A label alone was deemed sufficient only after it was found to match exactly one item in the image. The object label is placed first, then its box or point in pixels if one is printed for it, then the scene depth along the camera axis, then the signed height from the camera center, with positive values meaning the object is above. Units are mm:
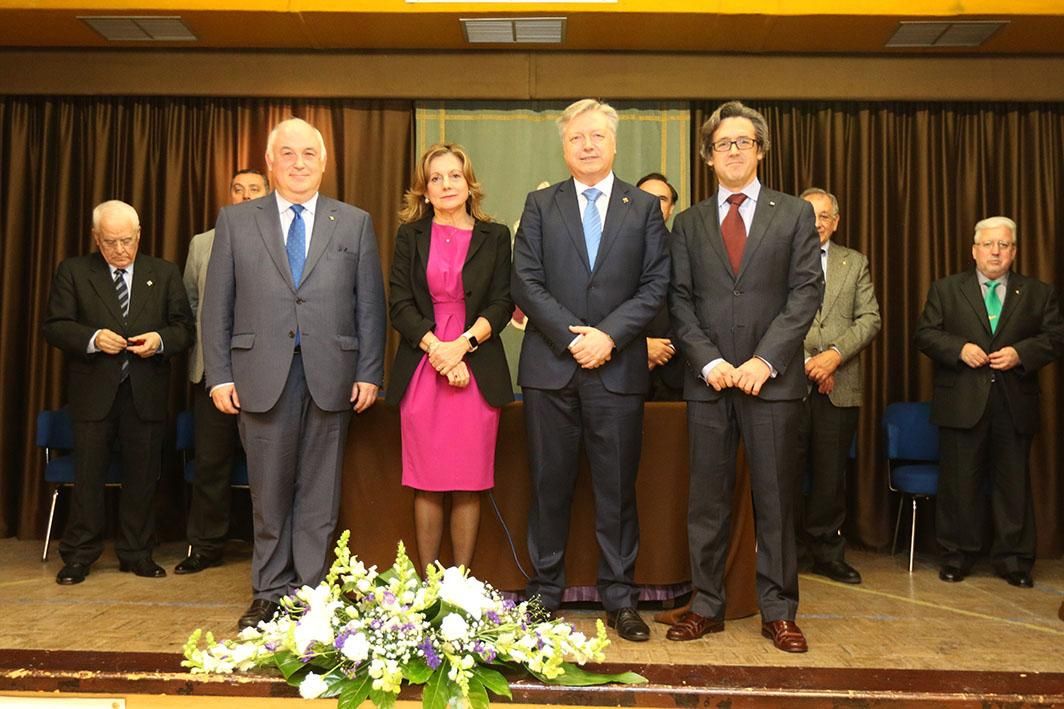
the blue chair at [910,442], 5332 -203
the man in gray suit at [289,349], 3559 +169
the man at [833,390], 4969 +67
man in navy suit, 3559 +204
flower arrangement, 1443 -371
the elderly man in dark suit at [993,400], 4934 +25
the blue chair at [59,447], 5078 -277
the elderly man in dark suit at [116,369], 4715 +119
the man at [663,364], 4262 +164
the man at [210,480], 5020 -423
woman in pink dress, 3707 +179
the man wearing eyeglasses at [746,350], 3443 +178
